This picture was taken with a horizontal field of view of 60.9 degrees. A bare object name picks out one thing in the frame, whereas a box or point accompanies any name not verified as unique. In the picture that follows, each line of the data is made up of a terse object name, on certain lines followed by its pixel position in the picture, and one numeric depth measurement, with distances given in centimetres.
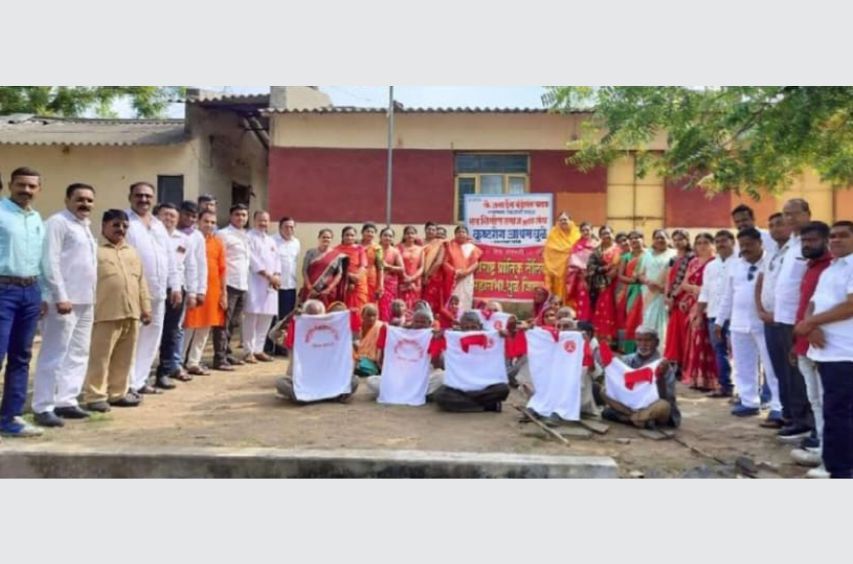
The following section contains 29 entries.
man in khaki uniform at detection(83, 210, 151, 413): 632
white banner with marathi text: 1049
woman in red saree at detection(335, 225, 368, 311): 922
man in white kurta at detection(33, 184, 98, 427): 562
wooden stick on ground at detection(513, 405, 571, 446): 562
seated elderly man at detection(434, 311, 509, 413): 656
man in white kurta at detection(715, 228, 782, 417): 671
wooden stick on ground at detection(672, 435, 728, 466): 527
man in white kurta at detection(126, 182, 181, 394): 697
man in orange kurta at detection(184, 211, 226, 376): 834
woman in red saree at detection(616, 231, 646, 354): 913
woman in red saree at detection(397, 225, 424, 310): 984
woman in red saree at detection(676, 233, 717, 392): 803
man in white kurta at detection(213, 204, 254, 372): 880
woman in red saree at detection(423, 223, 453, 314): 1003
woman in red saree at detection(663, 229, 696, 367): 838
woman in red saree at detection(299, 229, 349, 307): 895
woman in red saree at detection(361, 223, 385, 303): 955
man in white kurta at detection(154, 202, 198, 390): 754
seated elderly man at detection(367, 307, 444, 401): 693
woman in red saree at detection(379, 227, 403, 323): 974
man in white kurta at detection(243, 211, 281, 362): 923
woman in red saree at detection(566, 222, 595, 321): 975
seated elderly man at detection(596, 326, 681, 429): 602
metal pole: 1231
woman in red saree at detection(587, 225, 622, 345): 958
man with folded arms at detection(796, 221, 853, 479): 452
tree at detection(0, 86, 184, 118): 2267
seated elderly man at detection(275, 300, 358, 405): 694
